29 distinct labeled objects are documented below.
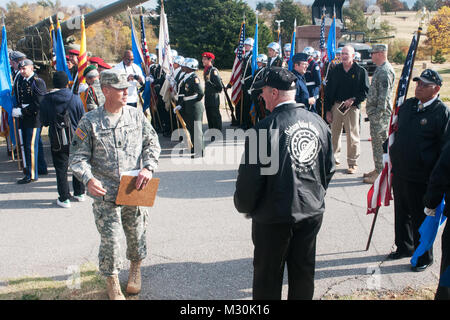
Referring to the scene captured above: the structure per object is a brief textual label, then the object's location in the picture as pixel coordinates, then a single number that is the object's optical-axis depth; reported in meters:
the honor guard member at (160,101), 10.91
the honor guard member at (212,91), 9.36
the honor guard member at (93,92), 6.42
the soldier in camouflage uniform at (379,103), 6.34
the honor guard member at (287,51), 13.22
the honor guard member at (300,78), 7.17
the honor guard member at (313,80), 8.70
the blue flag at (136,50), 9.77
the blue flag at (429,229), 3.61
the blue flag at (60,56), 8.05
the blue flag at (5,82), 7.25
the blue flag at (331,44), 12.28
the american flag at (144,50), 10.58
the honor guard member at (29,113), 6.89
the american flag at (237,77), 11.03
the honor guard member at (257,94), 9.28
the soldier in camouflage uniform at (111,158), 3.40
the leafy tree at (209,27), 27.14
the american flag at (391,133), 4.46
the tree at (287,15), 34.76
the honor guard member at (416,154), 3.88
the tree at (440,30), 22.33
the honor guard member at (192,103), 8.27
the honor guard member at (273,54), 9.65
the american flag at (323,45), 13.51
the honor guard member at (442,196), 3.07
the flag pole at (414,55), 4.29
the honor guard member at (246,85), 11.10
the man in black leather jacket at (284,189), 2.78
